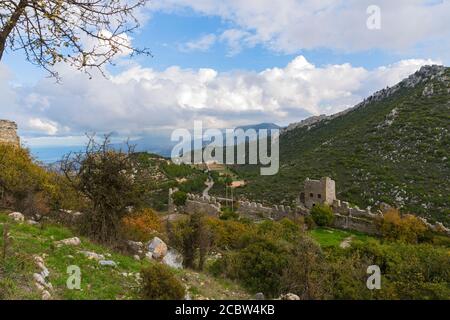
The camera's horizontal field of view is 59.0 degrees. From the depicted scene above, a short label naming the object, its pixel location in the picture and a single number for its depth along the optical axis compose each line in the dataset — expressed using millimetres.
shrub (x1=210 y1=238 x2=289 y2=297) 12023
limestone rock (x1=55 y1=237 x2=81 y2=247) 9570
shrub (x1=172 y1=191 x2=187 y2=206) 48125
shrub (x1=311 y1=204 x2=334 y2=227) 36281
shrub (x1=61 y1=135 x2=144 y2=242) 11727
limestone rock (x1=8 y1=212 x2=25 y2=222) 12075
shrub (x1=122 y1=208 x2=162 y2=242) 12741
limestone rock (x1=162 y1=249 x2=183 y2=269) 12920
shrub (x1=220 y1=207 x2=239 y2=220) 38400
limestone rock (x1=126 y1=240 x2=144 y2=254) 11430
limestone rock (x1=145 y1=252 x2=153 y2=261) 11286
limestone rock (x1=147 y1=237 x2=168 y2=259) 12211
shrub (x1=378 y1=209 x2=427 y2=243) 28606
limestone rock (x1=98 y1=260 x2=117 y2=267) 8680
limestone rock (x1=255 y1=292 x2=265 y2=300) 9306
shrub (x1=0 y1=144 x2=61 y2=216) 17188
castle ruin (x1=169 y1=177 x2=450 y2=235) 34312
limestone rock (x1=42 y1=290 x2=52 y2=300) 6461
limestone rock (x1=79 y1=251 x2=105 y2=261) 8908
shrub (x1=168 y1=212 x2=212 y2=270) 13758
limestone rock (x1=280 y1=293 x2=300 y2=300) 8783
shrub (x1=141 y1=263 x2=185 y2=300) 7020
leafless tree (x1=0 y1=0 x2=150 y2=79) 6672
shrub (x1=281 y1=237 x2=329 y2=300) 10531
